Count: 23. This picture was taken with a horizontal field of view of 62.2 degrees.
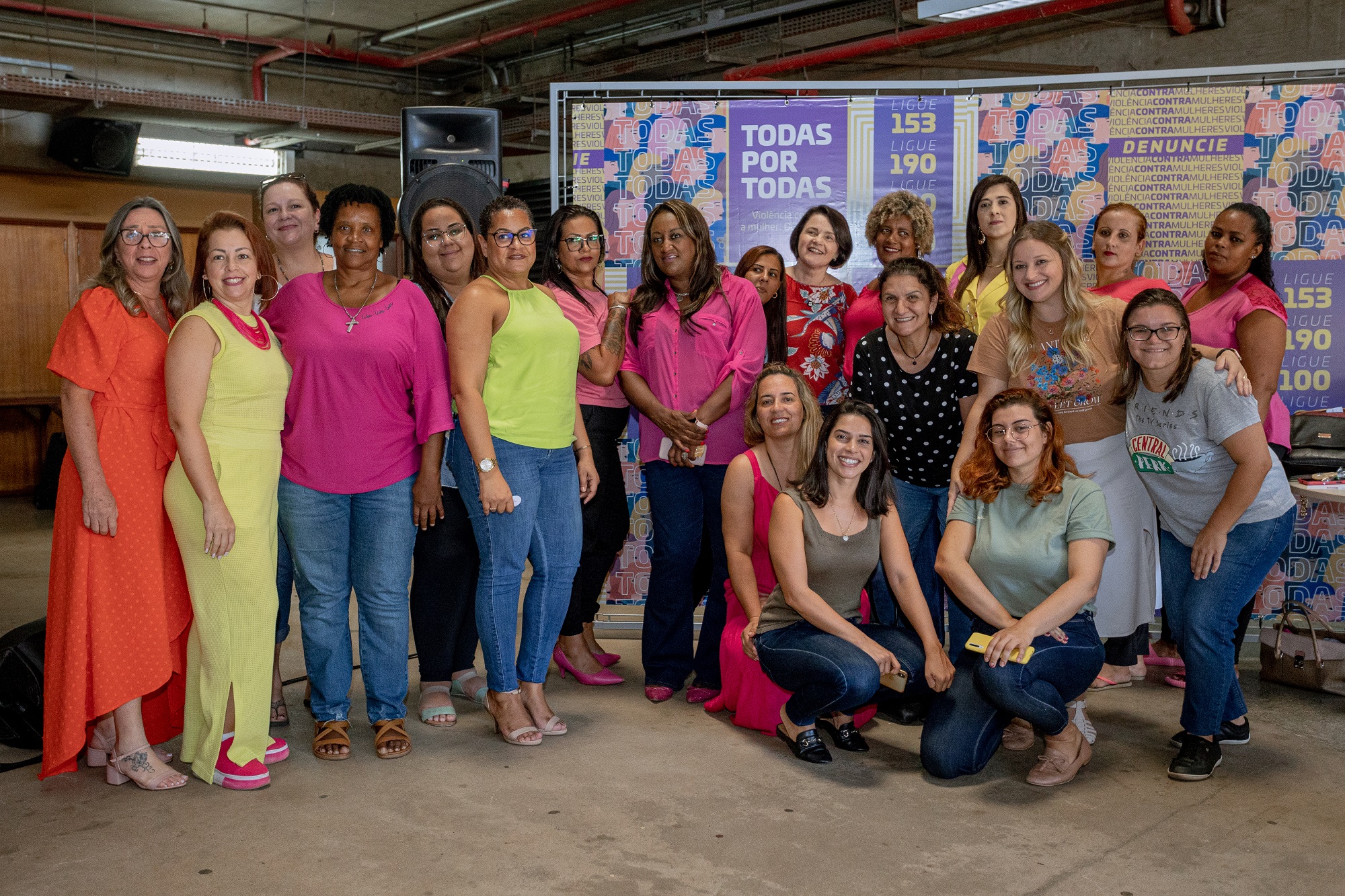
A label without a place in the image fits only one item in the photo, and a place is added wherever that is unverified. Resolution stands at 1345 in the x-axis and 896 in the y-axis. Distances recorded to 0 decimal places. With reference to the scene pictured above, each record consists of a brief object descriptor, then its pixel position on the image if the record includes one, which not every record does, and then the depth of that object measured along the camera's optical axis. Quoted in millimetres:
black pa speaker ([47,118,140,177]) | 8641
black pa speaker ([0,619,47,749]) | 3010
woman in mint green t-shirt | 2783
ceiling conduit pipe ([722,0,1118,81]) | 6480
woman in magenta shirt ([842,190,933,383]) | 3756
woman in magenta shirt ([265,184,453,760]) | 2834
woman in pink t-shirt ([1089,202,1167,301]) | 3674
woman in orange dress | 2637
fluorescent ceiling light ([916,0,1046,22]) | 4227
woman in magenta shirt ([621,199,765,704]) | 3434
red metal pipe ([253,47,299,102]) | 9297
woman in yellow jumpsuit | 2623
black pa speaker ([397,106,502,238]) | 4590
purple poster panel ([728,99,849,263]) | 4285
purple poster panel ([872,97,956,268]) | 4254
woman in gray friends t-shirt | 2795
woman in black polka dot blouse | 3225
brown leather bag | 3557
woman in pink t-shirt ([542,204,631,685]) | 3465
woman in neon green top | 2914
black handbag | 3764
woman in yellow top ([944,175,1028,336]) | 3615
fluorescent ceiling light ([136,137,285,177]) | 9406
